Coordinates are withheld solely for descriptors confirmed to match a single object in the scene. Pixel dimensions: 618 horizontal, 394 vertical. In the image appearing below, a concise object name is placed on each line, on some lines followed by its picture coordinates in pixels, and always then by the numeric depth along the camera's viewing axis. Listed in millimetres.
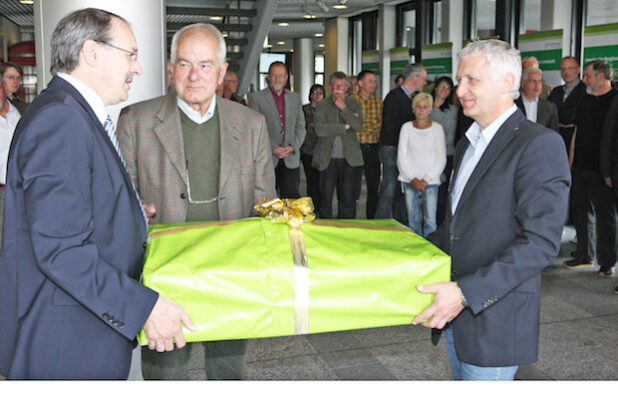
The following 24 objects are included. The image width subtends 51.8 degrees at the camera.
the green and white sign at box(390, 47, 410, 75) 13491
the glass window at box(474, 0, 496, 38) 11820
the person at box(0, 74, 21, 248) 4631
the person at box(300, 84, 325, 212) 7508
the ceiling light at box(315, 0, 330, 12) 13273
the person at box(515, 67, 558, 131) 6113
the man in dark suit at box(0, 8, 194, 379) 1363
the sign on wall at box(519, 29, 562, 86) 8570
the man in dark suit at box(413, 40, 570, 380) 1627
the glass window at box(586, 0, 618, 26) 8820
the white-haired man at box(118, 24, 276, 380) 2248
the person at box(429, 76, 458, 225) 6660
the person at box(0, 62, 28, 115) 6238
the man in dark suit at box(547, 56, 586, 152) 6654
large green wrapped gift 1511
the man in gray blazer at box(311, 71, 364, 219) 6754
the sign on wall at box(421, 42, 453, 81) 11406
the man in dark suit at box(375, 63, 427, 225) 6898
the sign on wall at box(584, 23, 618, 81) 7656
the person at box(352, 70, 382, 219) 7562
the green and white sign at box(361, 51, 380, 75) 14882
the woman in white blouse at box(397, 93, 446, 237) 6016
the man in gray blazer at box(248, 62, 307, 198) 6438
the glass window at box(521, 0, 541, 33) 10148
